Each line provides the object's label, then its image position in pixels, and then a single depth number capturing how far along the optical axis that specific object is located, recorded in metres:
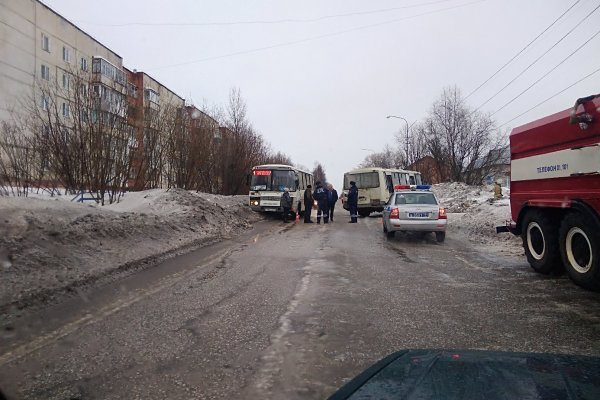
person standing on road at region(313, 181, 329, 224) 21.09
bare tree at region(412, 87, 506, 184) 52.56
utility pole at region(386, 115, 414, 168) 49.28
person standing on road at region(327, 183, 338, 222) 22.36
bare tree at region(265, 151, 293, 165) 45.51
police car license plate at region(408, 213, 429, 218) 13.47
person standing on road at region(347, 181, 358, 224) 21.48
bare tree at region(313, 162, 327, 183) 148.74
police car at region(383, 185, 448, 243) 13.45
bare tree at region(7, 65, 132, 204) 14.22
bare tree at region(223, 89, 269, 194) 29.62
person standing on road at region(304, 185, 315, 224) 21.48
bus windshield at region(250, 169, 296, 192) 23.27
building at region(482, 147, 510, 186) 51.81
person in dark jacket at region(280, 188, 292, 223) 22.03
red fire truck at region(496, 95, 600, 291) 6.29
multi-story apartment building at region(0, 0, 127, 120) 14.70
